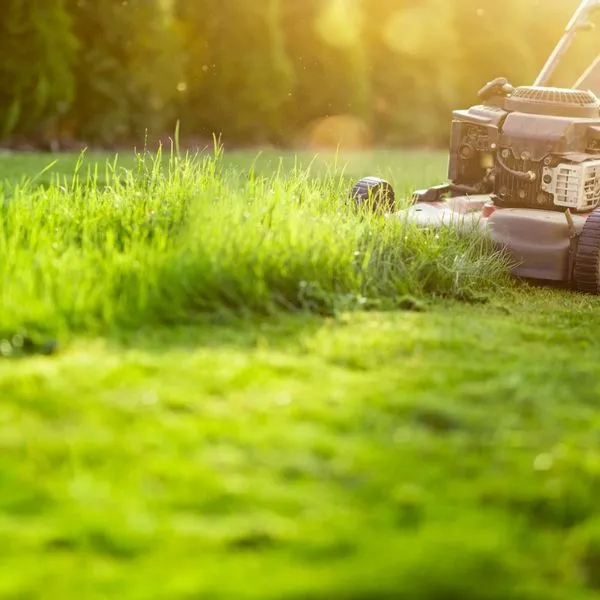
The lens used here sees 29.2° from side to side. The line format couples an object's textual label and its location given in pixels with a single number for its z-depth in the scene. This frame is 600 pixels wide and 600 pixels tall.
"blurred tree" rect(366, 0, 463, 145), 15.48
